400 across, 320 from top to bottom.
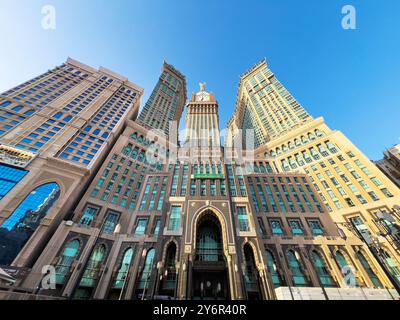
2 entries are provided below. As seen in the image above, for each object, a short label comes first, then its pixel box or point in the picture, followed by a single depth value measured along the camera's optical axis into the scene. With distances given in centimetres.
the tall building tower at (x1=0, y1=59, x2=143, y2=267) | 2588
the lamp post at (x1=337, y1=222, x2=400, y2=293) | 2553
